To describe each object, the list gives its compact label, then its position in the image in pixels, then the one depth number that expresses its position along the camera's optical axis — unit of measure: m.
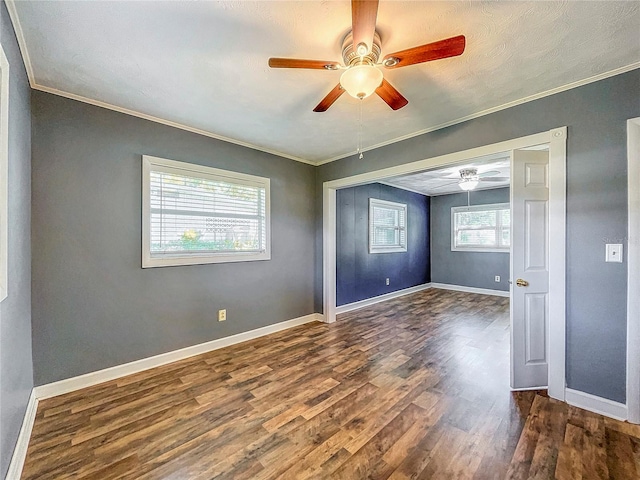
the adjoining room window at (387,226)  5.54
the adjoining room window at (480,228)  6.07
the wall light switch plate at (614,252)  1.95
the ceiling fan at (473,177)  4.51
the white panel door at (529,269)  2.35
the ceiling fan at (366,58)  1.24
